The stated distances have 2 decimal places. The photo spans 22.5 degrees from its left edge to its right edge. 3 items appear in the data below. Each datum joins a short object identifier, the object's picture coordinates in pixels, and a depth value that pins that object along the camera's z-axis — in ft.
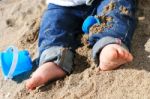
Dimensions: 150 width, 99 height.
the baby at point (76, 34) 2.79
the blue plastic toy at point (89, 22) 3.13
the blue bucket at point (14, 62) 3.06
